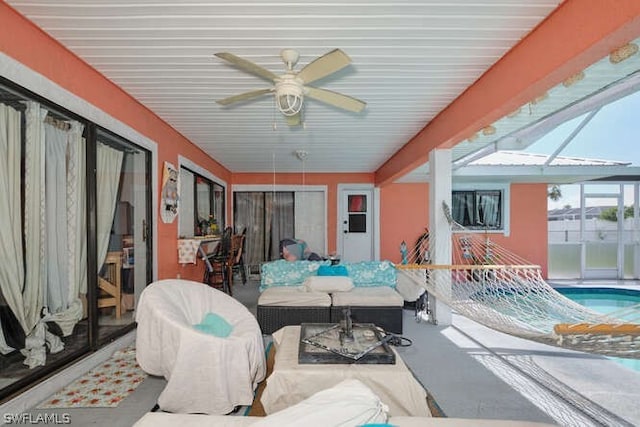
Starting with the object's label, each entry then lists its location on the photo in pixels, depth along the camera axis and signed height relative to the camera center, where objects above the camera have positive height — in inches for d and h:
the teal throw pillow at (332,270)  142.2 -25.3
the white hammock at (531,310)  51.8 -28.1
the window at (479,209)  288.8 +4.1
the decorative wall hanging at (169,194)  150.0 +9.3
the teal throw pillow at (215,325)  89.2 -31.9
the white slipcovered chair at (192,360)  74.4 -35.0
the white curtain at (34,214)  83.6 -0.1
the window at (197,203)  182.1 +6.9
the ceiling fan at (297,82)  74.4 +33.7
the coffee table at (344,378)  65.7 -35.3
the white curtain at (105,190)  110.7 +8.5
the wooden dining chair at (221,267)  188.5 -31.4
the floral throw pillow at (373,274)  150.7 -28.6
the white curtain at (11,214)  77.0 -0.1
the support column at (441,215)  149.7 -0.7
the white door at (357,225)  292.0 -10.5
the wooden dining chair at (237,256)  194.8 -27.3
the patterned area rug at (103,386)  80.5 -47.7
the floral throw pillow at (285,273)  146.1 -27.2
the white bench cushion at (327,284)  135.2 -29.6
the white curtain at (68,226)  93.0 -3.9
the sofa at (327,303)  129.7 -36.1
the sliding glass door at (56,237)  79.3 -7.0
